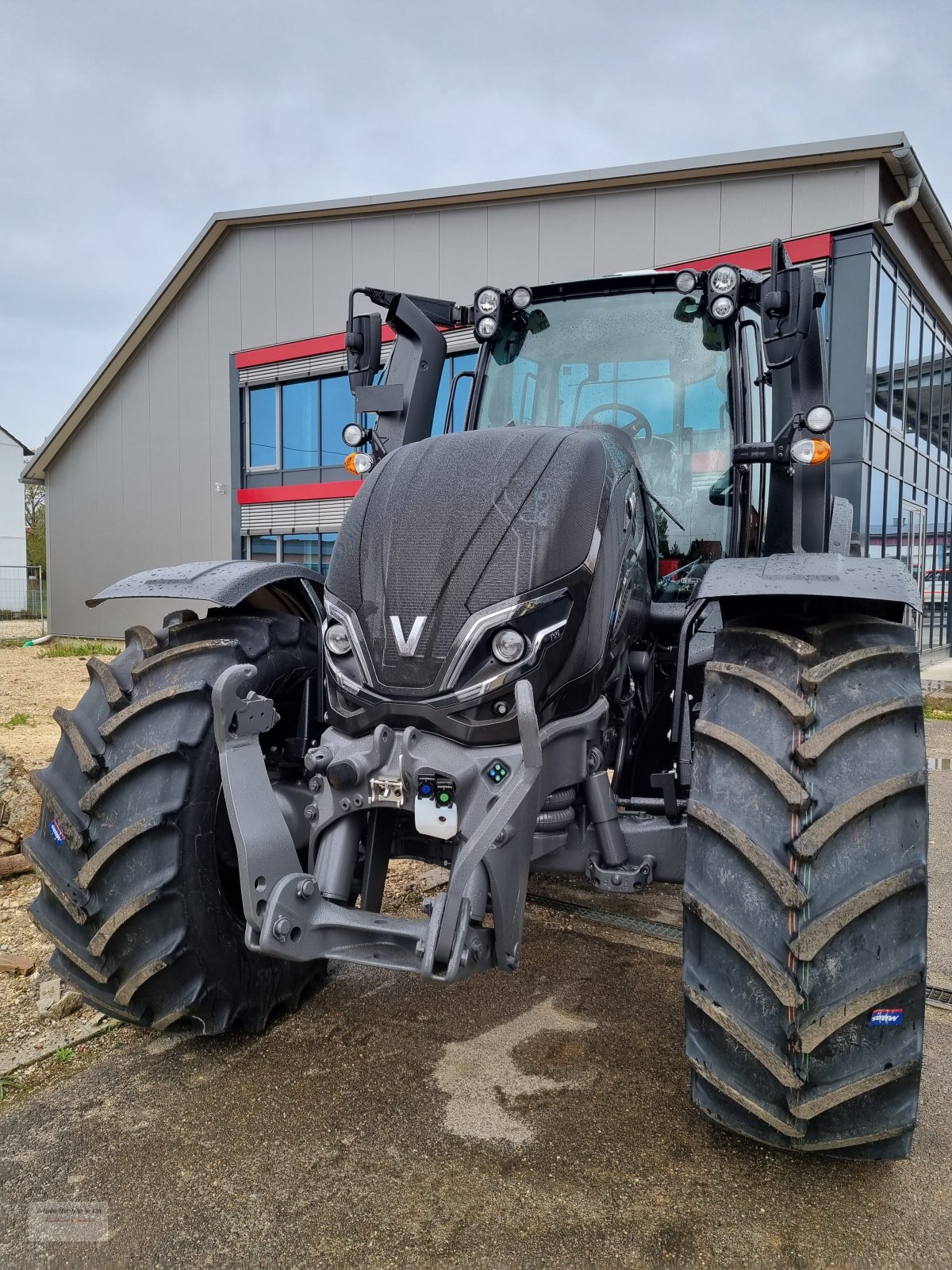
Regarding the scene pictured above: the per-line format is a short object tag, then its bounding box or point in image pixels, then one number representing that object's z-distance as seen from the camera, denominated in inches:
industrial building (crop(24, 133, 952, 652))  477.4
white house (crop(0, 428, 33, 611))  1663.4
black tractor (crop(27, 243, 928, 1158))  81.6
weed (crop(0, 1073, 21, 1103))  108.3
